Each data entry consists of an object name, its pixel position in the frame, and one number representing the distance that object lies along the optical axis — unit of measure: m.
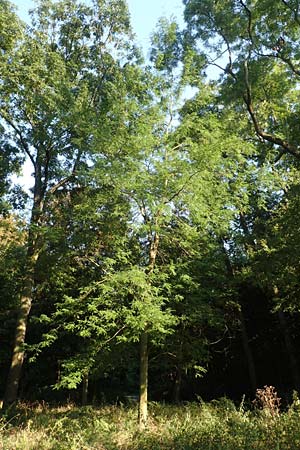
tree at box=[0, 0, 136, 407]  12.67
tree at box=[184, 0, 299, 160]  10.13
